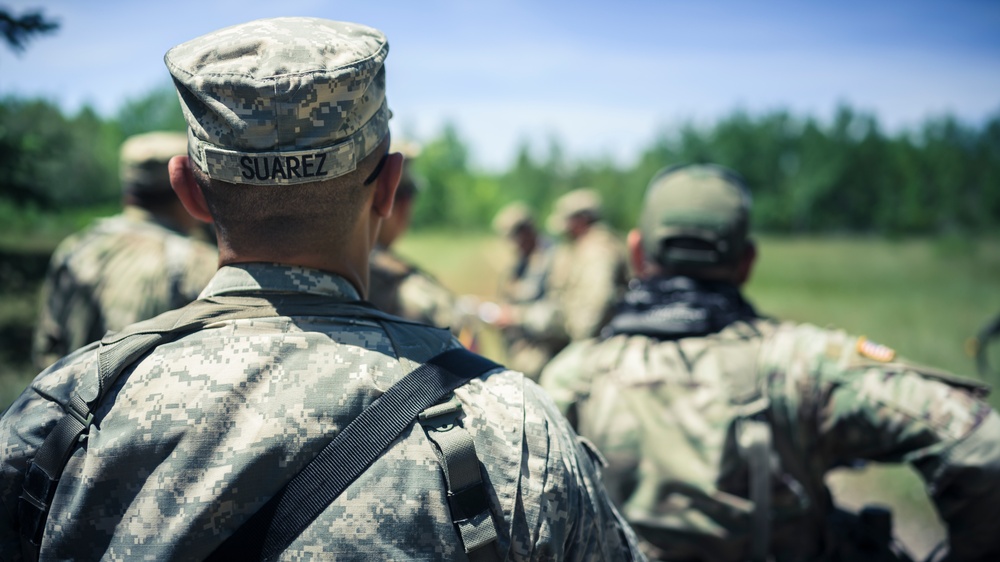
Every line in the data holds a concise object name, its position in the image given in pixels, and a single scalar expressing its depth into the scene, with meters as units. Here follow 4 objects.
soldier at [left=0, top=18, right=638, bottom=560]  1.17
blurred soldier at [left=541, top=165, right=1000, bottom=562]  2.08
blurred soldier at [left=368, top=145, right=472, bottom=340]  3.66
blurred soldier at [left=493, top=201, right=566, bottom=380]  7.46
